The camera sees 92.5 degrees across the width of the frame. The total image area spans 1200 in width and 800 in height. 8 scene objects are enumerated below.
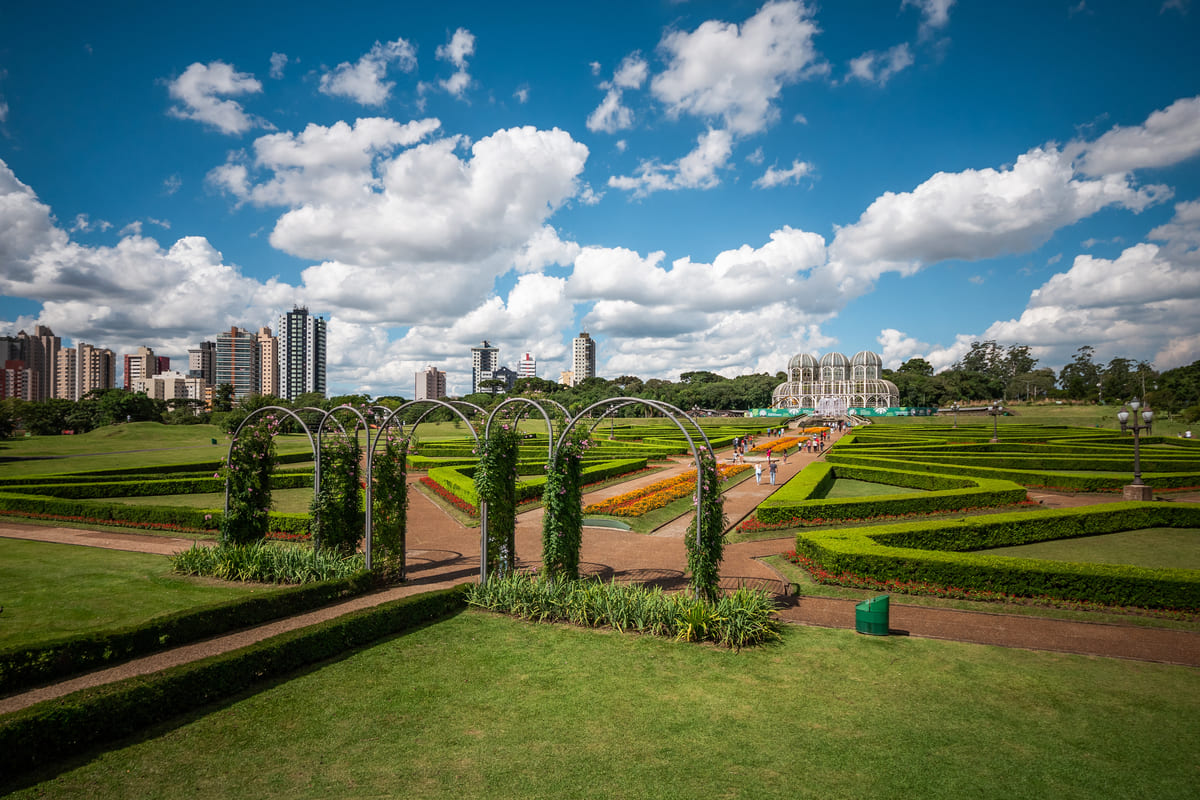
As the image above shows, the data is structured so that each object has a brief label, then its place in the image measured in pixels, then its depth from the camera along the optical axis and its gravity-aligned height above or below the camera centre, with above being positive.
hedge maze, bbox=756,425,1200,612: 10.62 -3.14
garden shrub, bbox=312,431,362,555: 13.27 -2.32
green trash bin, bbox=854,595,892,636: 9.21 -3.49
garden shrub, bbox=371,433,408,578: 12.46 -2.36
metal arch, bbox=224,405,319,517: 12.81 -0.58
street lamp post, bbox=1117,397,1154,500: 18.73 -2.87
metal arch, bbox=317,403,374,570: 12.23 -2.05
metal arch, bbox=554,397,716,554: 9.71 -0.54
